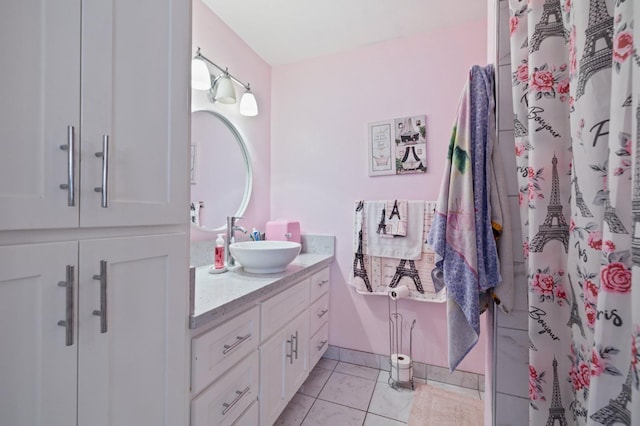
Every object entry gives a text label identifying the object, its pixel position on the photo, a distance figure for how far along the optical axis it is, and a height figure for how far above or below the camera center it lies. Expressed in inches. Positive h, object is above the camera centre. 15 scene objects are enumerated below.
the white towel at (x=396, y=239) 69.6 -6.7
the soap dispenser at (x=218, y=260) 56.3 -10.6
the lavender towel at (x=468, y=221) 33.2 -1.0
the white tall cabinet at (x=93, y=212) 18.9 -0.1
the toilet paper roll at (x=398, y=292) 68.7 -20.9
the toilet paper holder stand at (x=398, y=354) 67.2 -38.4
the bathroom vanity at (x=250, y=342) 35.1 -22.0
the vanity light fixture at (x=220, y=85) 57.8 +30.9
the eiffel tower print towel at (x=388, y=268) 68.9 -15.3
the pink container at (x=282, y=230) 77.7 -5.4
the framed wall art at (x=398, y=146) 71.4 +18.8
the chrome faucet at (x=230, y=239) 59.4 -6.4
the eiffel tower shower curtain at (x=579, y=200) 15.2 +1.1
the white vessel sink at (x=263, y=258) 52.2 -9.3
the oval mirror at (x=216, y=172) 63.1 +10.8
